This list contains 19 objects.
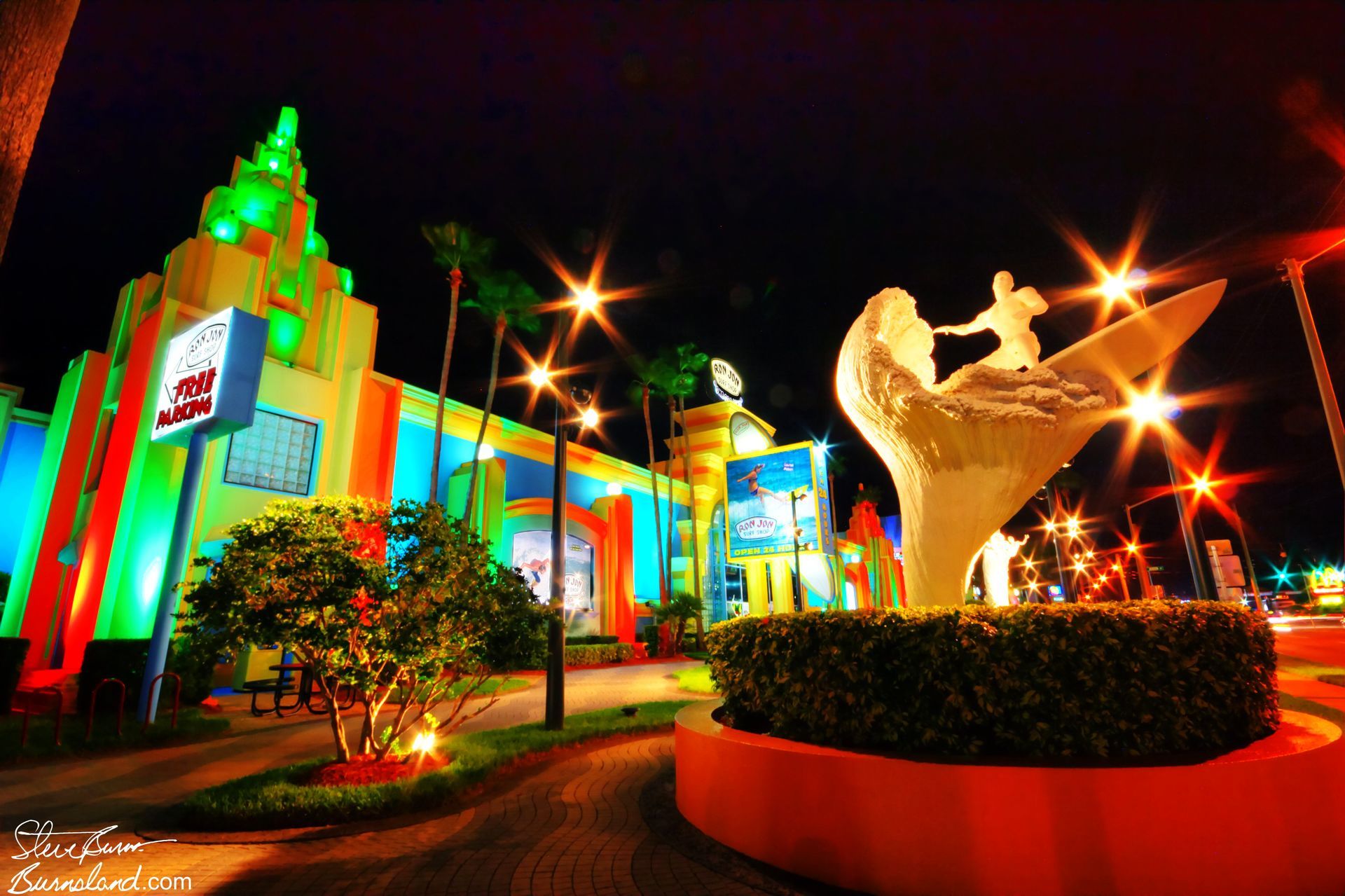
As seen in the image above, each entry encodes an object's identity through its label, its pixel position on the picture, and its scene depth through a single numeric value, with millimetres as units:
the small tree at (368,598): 6691
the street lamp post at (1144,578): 49719
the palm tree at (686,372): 36375
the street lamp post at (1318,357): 13391
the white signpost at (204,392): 12461
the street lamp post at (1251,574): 41231
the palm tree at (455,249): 23670
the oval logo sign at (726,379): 42750
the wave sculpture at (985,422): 7691
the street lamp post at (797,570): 25353
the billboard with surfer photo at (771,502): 28359
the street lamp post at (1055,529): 27781
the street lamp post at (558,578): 10219
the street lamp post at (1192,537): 13289
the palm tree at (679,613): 27422
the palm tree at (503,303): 24438
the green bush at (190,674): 12812
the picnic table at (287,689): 13086
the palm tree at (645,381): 36281
